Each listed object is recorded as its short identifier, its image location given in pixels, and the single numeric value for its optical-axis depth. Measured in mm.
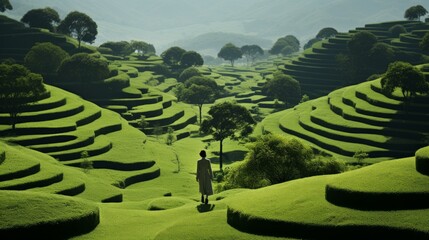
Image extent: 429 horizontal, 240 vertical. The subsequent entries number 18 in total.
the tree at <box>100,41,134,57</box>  161375
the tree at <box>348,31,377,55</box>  116312
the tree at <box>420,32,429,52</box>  87956
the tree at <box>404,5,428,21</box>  143875
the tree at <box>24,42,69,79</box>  93750
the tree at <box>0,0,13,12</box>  120200
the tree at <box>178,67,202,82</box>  142125
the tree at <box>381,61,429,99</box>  63812
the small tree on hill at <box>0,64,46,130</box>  61156
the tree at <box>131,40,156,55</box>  183375
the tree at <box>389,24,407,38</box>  129750
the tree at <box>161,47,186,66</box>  166125
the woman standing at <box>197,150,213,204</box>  22625
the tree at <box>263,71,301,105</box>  115312
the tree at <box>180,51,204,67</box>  162750
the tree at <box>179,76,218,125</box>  106812
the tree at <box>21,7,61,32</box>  123500
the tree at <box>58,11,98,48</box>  127125
